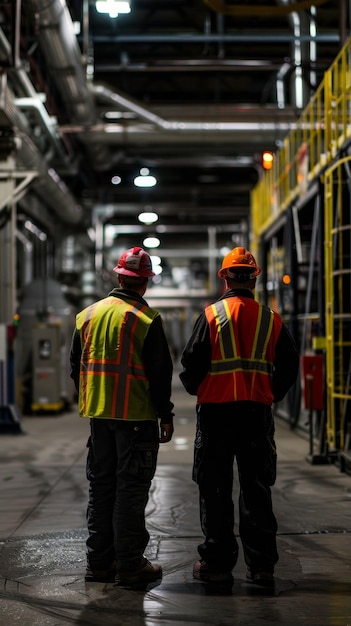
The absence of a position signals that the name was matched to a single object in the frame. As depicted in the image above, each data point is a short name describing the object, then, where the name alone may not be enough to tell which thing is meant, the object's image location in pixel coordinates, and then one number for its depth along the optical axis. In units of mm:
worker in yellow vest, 4688
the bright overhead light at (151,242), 30922
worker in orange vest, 4773
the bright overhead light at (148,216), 26281
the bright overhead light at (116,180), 26050
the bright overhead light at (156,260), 34138
